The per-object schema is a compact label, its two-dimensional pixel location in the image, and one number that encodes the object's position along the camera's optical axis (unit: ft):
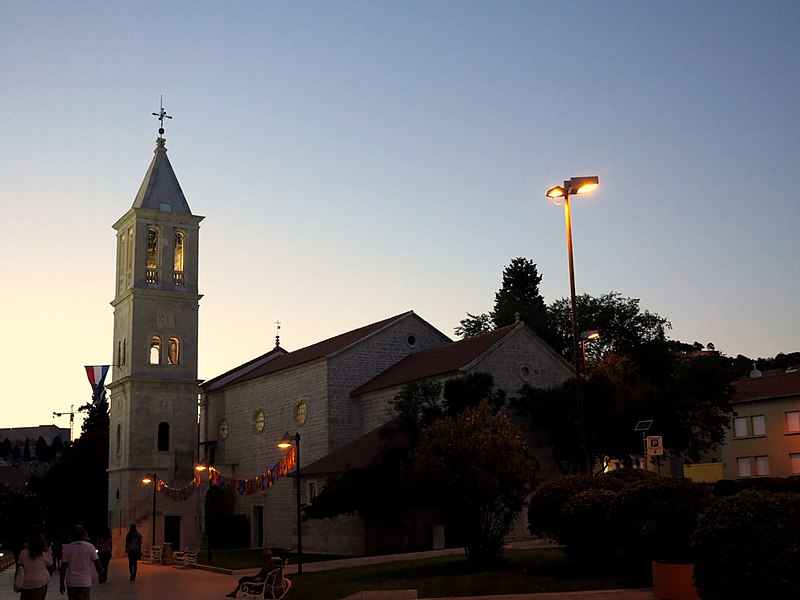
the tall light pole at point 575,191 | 72.79
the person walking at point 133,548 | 105.60
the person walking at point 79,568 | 49.24
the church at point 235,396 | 139.03
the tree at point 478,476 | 80.48
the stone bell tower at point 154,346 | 192.03
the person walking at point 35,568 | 44.45
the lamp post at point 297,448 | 99.08
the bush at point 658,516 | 59.82
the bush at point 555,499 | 72.02
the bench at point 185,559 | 129.80
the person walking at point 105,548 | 102.55
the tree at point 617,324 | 200.13
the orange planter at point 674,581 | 54.03
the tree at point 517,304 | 222.28
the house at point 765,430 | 195.21
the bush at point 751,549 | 41.93
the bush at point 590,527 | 67.72
